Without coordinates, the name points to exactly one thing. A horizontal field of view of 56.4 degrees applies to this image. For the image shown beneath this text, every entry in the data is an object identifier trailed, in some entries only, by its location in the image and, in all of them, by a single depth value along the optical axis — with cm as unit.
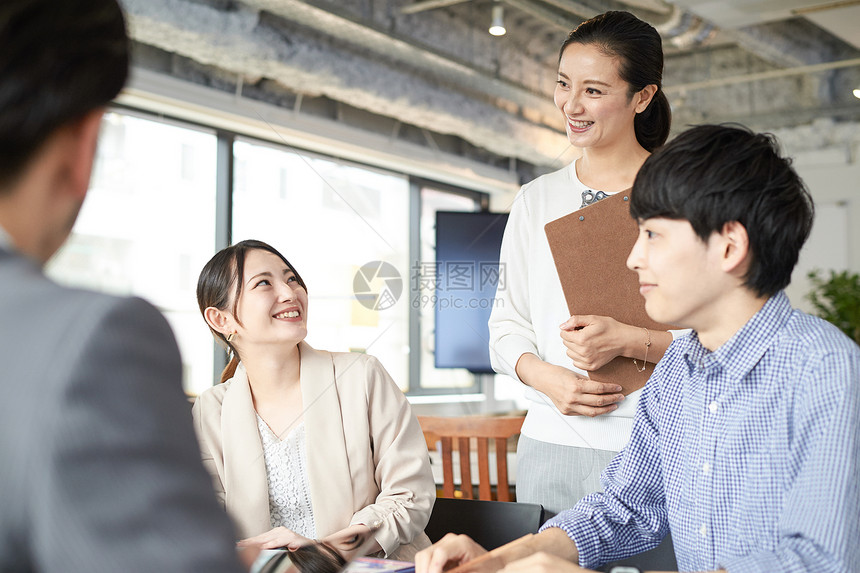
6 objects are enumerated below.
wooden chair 213
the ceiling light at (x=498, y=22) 398
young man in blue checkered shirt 79
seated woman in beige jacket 155
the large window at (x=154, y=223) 317
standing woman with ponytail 131
